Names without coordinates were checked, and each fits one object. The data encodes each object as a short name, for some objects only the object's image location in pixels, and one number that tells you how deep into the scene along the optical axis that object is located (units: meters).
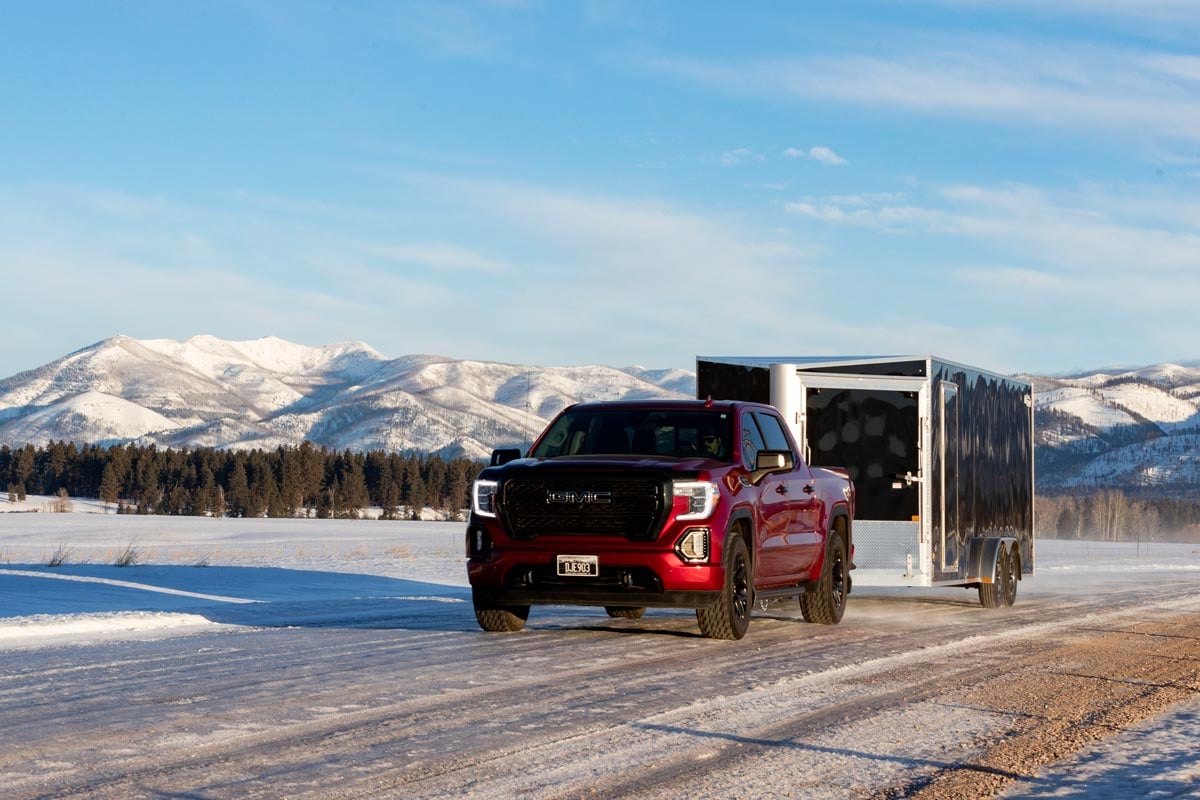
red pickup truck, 12.70
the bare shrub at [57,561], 24.56
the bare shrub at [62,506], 88.45
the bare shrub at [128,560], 25.75
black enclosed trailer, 17.16
